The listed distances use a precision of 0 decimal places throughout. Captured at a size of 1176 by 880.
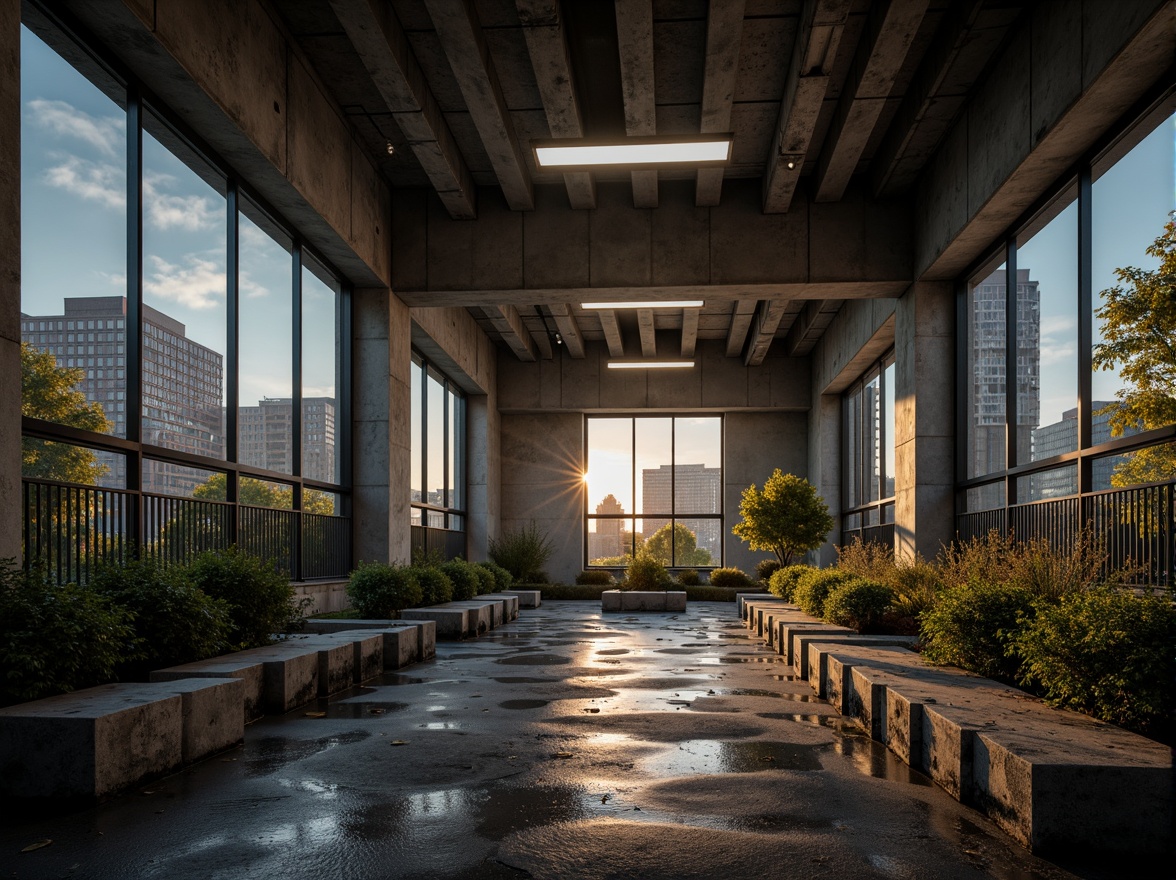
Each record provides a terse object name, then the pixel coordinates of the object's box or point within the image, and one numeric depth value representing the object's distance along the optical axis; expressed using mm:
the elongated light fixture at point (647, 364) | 20609
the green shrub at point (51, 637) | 4062
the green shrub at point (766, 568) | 20344
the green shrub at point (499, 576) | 16312
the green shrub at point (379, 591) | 10148
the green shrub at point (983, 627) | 5465
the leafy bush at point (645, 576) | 17703
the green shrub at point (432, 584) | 11586
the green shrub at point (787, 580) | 13688
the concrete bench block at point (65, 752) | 3703
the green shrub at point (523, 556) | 22203
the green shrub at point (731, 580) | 21156
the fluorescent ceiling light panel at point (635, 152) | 9922
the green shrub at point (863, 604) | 8602
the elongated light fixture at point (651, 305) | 15133
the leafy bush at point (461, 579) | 13219
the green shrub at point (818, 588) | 10344
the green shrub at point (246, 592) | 6445
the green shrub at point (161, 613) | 5305
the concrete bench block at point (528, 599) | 17844
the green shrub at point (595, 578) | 22919
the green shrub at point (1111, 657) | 3734
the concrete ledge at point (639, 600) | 16719
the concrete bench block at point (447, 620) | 10719
